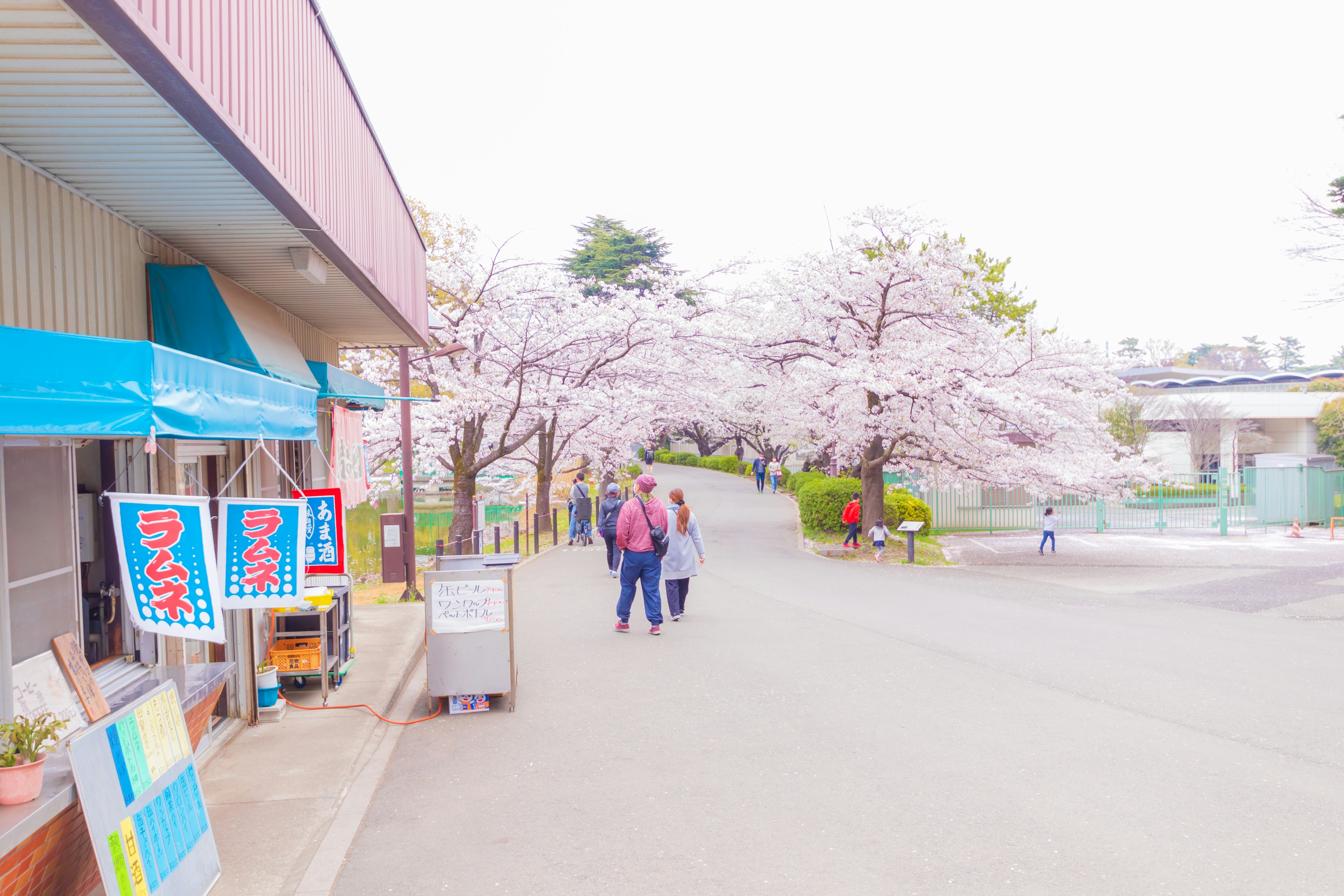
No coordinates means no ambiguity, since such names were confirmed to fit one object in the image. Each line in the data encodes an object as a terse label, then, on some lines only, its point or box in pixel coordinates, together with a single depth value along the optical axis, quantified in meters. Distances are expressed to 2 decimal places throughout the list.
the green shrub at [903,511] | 23.08
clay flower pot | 3.24
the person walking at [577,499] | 20.03
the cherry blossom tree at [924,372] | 18.89
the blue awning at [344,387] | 8.43
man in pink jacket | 9.63
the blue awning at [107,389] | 3.03
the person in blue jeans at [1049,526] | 19.94
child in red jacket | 20.00
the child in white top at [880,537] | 18.88
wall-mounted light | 5.96
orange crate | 7.20
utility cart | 7.18
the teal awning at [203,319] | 5.53
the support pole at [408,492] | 12.74
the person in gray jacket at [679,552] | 10.60
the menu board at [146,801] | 3.27
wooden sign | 4.27
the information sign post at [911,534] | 18.53
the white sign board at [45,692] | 4.00
